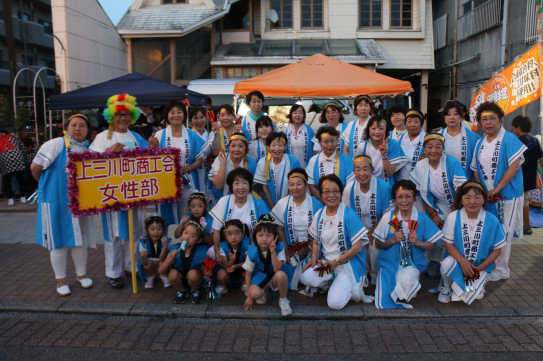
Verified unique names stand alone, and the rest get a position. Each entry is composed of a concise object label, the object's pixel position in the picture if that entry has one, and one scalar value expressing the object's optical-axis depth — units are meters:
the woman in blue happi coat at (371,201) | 4.76
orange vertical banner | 6.22
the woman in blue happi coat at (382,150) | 5.07
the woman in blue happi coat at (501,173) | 4.83
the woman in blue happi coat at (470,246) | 4.22
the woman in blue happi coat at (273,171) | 5.26
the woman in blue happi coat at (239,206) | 4.62
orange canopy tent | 7.09
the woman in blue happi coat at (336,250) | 4.27
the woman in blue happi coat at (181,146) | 5.33
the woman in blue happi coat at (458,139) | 5.22
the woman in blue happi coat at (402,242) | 4.27
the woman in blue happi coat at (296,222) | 4.68
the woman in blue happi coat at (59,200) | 4.50
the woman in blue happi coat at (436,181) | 4.78
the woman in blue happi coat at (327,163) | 5.11
